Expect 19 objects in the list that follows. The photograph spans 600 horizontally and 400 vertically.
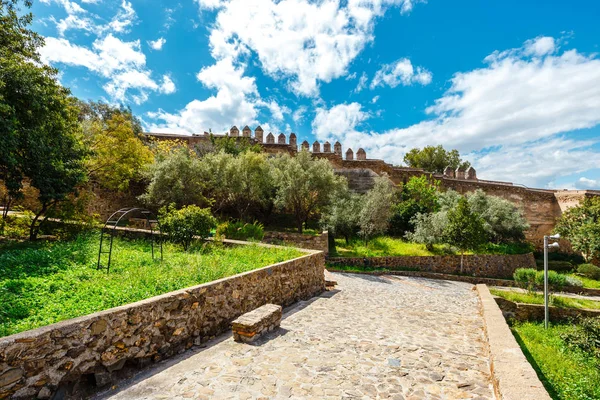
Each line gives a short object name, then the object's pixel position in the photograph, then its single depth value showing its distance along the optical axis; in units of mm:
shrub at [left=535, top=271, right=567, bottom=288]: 16328
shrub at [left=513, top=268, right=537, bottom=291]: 16719
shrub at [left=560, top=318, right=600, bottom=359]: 7414
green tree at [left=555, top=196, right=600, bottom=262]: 22547
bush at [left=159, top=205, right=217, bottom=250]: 9930
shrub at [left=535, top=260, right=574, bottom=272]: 24408
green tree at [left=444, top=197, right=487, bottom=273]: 17875
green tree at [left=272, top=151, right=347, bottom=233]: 19109
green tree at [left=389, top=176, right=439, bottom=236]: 23734
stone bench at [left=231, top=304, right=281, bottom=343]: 5055
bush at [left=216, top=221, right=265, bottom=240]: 16266
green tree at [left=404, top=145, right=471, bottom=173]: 42312
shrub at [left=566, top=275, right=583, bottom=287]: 17984
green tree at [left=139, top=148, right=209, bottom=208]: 17641
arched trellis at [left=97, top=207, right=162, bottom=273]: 6829
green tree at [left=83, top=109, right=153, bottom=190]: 16219
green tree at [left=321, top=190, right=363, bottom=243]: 19516
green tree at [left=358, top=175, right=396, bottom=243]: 19625
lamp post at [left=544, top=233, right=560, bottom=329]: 8867
